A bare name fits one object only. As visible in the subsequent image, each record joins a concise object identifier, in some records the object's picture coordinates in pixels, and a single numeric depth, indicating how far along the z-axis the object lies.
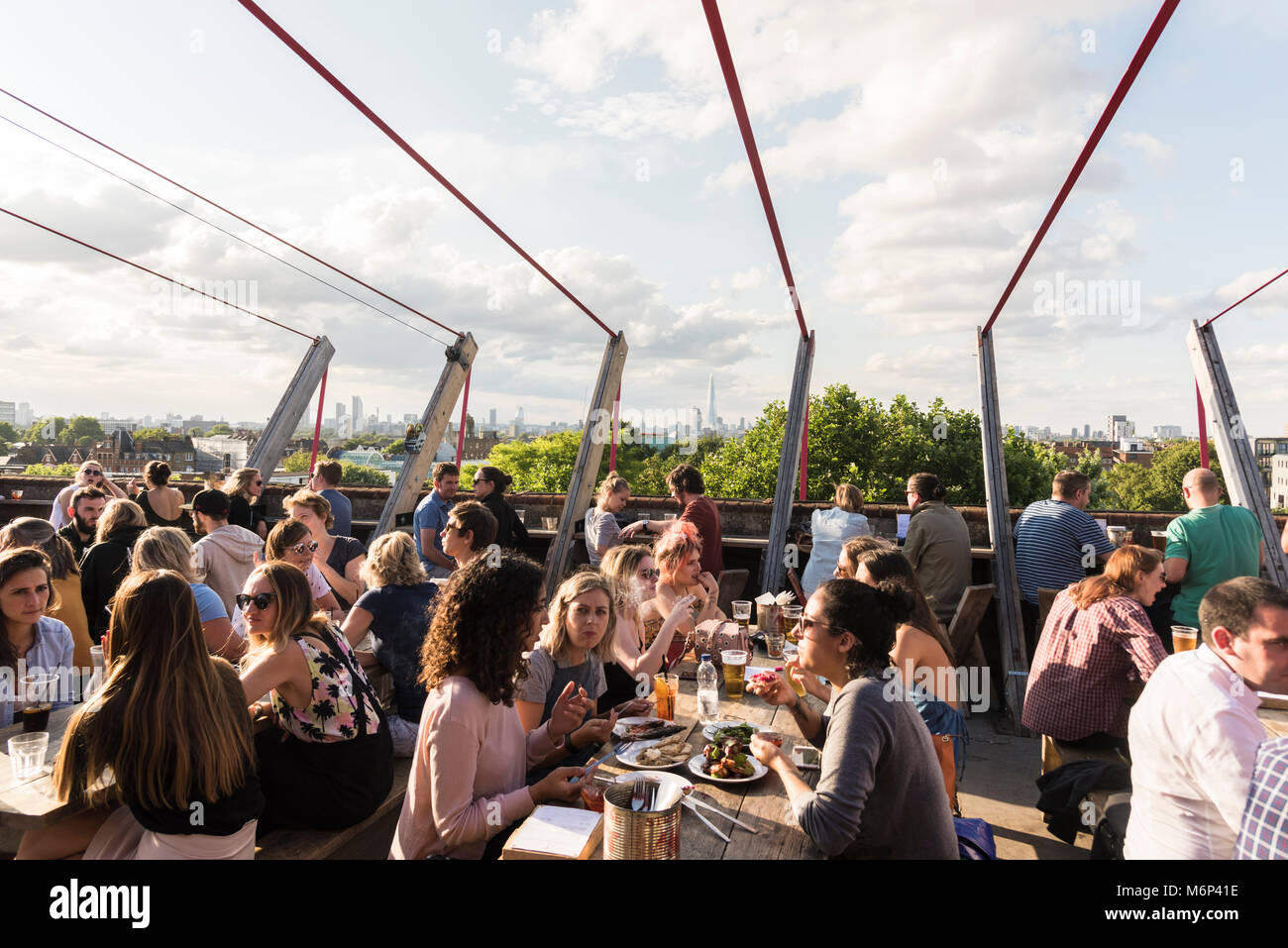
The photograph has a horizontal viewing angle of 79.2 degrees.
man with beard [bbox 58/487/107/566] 5.25
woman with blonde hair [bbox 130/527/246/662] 3.68
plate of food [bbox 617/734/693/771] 2.55
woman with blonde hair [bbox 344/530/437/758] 3.68
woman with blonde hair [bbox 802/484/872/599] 5.80
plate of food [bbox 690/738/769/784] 2.42
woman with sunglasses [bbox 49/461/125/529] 6.45
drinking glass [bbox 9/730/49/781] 2.49
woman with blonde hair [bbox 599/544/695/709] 3.68
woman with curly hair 2.14
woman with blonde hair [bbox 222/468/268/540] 6.29
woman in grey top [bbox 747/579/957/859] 1.93
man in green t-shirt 4.88
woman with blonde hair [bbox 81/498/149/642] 4.40
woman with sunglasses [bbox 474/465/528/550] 6.36
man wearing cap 4.54
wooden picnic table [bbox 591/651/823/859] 2.00
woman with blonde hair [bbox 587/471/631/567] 6.28
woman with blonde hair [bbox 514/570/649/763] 3.06
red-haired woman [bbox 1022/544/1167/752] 3.51
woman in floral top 2.69
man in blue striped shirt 5.71
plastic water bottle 3.02
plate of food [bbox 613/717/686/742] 2.79
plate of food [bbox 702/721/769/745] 2.67
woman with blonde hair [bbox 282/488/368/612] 5.13
